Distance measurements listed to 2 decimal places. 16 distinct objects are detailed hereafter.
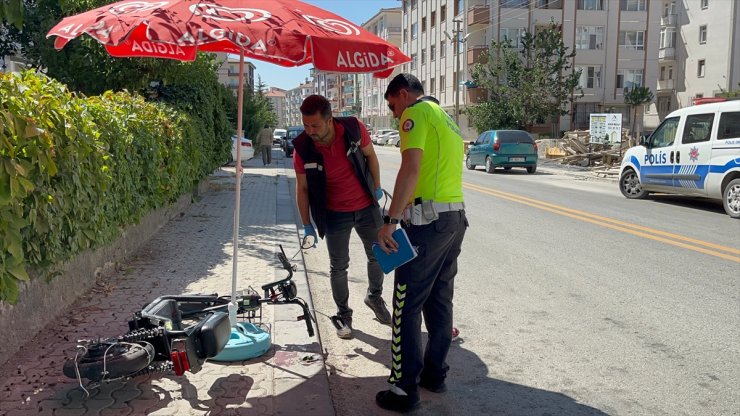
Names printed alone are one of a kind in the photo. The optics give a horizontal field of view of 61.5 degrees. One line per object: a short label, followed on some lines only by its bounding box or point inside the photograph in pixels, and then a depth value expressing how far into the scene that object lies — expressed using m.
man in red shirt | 4.70
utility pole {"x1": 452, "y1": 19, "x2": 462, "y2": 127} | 42.47
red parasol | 3.46
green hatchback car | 23.86
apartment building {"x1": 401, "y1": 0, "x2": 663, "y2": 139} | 49.34
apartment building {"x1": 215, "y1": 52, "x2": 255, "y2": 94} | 38.90
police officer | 3.70
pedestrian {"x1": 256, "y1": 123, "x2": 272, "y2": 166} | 25.95
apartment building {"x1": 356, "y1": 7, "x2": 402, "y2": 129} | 77.94
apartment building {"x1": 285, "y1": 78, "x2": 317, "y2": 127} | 172.43
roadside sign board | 25.42
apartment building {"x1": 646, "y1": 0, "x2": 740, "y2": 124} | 46.12
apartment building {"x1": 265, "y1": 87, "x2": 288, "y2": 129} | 189.30
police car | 11.80
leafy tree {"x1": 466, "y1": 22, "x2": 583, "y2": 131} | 40.84
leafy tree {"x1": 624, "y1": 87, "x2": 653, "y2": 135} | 48.72
